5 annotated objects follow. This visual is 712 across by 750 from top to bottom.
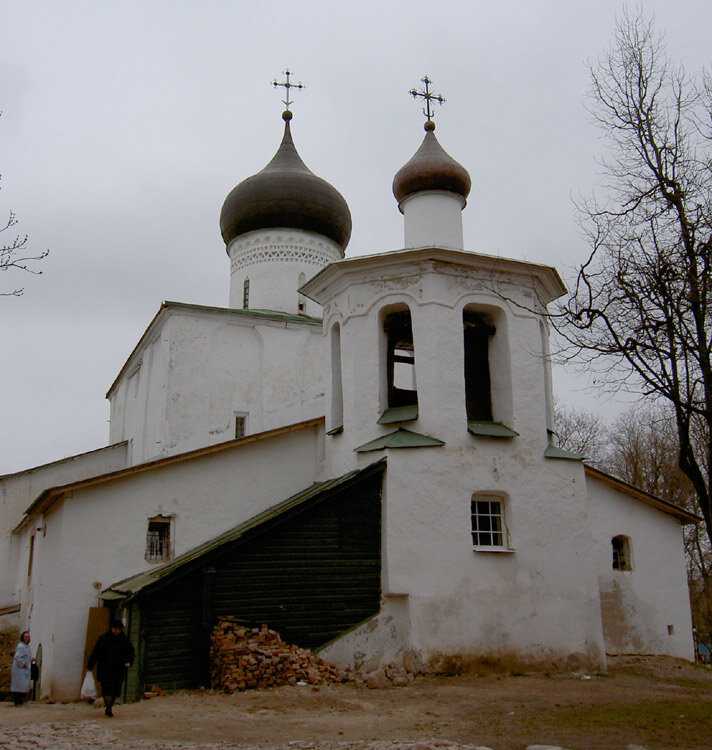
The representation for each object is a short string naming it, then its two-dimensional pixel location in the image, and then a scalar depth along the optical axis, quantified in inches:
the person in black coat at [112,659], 350.9
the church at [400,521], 435.5
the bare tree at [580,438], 1176.2
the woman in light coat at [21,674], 430.3
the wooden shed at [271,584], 402.0
